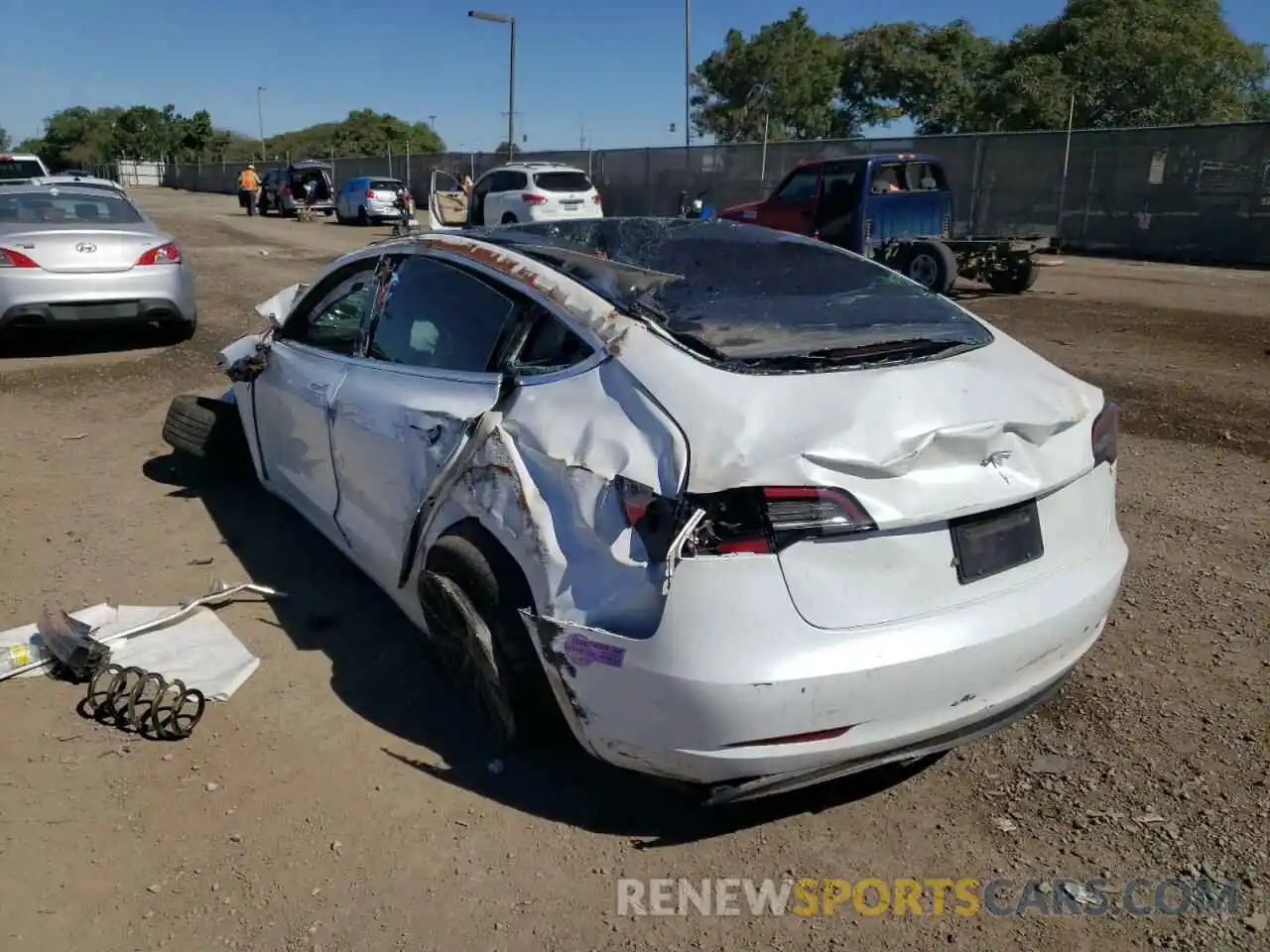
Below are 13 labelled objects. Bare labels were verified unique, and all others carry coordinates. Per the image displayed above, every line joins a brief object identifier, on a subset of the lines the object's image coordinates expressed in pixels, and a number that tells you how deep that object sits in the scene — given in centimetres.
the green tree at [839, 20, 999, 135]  4984
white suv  2186
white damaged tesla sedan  242
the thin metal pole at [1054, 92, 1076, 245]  2125
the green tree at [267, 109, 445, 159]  8488
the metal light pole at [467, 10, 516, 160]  3278
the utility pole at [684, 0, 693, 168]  3500
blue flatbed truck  1348
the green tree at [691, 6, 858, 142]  5541
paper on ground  370
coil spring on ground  335
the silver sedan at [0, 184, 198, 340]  855
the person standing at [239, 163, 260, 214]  3384
